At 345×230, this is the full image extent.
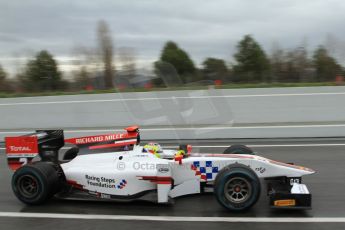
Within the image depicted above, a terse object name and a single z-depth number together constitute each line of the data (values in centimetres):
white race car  496
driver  571
